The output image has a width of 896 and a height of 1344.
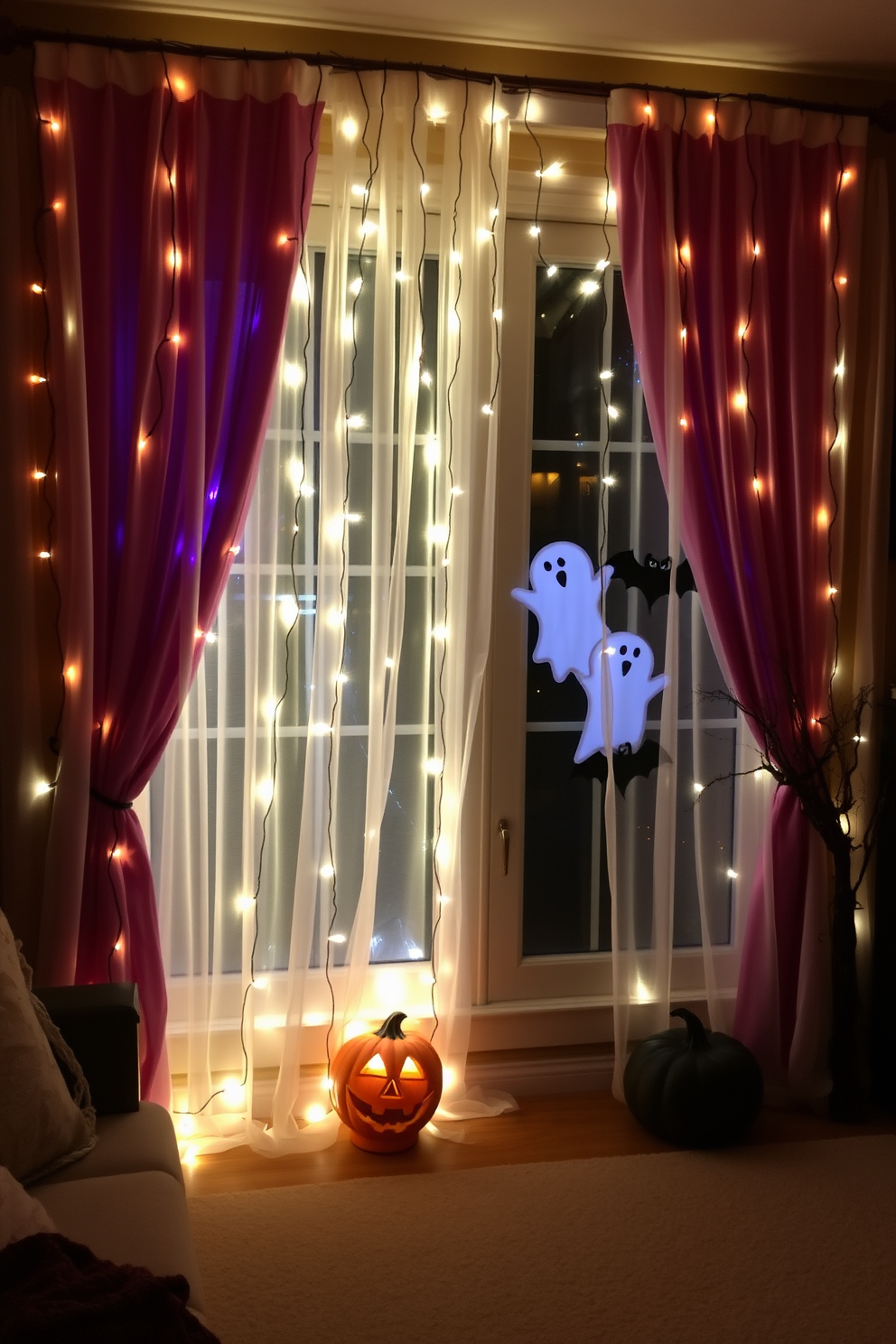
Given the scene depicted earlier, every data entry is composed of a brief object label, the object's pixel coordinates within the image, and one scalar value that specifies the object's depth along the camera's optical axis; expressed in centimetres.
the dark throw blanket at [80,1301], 137
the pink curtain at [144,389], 276
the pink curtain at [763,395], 315
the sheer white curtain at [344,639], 298
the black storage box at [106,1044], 224
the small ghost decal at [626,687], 331
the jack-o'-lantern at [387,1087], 288
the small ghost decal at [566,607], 329
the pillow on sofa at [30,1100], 195
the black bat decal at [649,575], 331
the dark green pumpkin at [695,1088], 293
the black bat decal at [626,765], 333
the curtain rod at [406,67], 275
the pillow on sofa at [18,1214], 157
